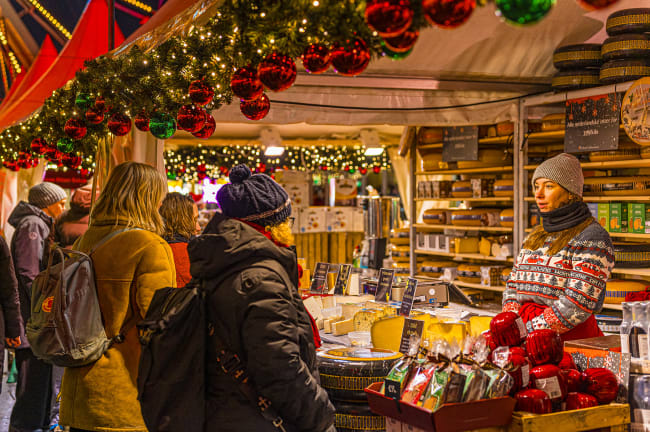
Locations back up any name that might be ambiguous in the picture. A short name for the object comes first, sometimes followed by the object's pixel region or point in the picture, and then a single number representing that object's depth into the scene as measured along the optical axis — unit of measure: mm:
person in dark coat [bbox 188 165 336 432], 1900
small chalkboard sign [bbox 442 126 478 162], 6367
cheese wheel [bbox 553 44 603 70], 5168
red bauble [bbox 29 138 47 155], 5547
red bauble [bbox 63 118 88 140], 4113
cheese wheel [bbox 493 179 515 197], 6074
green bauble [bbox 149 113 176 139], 3471
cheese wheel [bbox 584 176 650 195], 4957
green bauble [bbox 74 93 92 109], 3908
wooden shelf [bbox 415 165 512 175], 6344
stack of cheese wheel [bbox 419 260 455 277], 6840
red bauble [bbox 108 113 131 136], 3668
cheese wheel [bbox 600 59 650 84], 4848
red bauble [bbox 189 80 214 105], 2949
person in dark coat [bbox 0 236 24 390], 3953
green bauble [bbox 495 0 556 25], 1353
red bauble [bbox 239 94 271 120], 2945
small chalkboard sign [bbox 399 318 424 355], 2645
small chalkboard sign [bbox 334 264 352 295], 4368
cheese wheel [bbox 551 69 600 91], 5188
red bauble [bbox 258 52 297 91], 2266
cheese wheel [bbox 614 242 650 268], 4941
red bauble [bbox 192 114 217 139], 3482
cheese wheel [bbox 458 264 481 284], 6418
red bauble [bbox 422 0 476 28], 1418
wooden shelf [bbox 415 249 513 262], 6221
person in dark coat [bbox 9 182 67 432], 4445
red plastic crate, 1858
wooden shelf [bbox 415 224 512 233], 6170
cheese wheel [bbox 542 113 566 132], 5594
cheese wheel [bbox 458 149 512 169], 6438
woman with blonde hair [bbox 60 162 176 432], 2562
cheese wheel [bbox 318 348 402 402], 2771
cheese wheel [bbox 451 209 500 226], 6336
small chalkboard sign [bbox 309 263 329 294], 4410
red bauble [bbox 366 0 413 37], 1535
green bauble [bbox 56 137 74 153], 4743
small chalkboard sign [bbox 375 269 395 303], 4027
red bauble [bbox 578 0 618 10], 1299
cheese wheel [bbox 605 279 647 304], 4926
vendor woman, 2889
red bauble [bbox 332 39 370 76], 2045
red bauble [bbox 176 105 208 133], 3229
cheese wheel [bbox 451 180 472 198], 6598
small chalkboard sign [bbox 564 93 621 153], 5008
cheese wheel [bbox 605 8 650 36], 4781
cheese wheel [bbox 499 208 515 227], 6004
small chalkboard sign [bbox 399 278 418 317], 3379
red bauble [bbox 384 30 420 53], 1734
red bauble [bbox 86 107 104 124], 3691
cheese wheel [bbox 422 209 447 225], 6883
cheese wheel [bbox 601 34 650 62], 4785
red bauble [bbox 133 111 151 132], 3854
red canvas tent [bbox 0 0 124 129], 4664
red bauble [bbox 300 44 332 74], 2191
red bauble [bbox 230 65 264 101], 2496
